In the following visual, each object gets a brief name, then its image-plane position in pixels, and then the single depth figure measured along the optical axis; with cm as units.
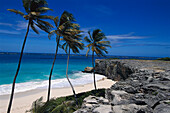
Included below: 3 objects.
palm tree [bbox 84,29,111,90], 1484
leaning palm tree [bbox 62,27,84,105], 1007
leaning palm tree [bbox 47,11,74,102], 968
